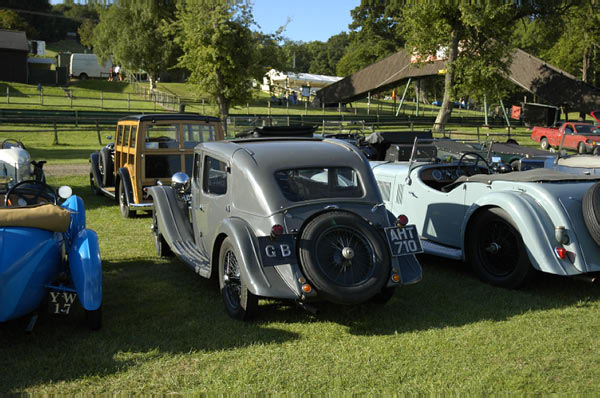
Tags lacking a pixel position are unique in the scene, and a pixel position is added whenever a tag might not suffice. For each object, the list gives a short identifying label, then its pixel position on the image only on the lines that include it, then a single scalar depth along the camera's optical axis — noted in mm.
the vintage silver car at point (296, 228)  4918
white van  60281
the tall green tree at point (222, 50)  26094
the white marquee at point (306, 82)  66188
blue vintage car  4434
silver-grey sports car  5812
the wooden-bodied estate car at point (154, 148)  10383
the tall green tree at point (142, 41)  51125
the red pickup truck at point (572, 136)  26562
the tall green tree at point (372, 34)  71250
